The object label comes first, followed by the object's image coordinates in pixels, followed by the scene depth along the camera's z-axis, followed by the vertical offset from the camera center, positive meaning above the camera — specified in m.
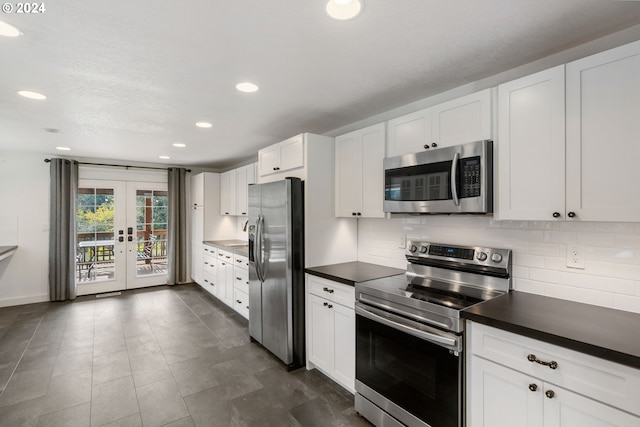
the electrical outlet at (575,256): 1.81 -0.25
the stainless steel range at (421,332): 1.73 -0.73
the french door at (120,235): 5.52 -0.39
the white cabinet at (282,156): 3.03 +0.61
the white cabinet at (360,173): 2.64 +0.37
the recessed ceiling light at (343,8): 1.43 +0.97
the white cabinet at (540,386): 1.22 -0.77
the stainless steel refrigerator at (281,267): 2.92 -0.52
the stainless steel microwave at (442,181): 1.93 +0.23
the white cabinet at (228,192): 5.31 +0.38
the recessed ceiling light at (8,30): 1.57 +0.96
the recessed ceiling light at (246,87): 2.35 +0.98
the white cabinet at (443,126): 1.98 +0.62
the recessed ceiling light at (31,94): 2.46 +0.97
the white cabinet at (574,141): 1.44 +0.37
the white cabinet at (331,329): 2.46 -0.99
